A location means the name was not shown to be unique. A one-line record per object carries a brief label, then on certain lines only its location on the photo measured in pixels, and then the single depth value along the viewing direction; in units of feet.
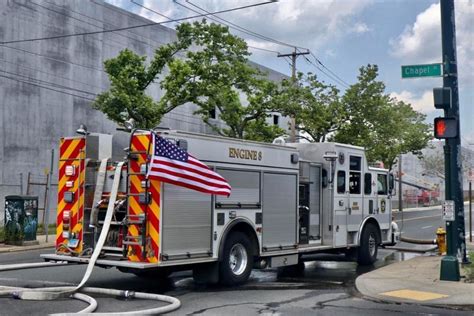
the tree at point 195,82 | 82.84
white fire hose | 28.22
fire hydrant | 54.65
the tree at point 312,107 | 95.86
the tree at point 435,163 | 257.34
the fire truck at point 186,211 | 32.68
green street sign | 39.45
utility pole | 108.47
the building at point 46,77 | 89.20
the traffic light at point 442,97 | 38.32
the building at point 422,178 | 224.33
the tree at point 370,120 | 120.47
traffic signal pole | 39.45
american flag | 32.07
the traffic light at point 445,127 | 38.73
